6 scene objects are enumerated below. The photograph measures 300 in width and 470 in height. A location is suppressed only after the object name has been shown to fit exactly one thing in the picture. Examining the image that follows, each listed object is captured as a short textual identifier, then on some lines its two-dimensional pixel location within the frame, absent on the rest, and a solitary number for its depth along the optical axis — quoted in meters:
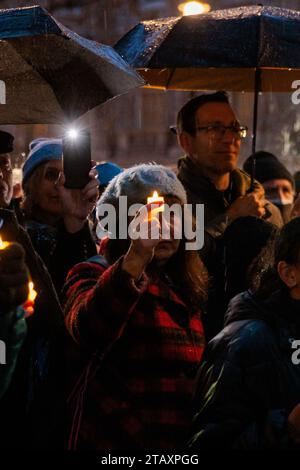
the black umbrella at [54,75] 6.53
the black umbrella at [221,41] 7.54
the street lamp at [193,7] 10.98
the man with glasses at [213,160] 8.35
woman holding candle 5.46
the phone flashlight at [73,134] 6.81
